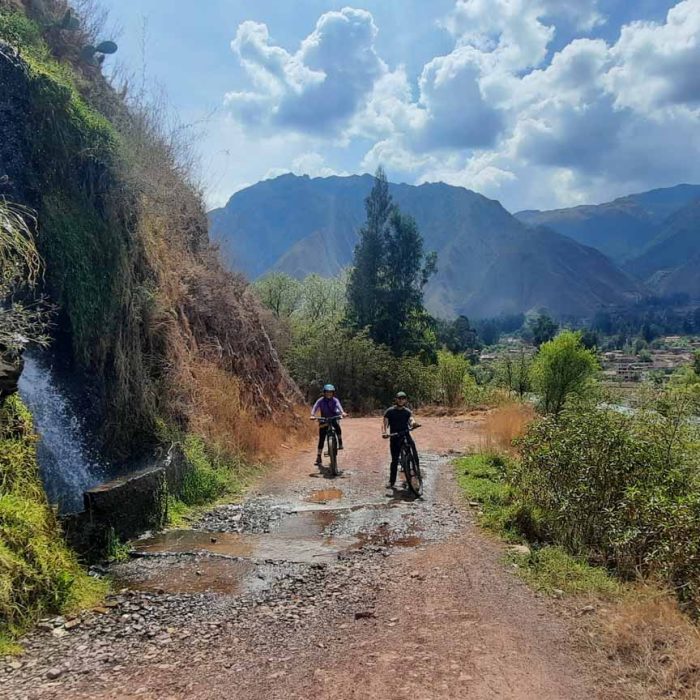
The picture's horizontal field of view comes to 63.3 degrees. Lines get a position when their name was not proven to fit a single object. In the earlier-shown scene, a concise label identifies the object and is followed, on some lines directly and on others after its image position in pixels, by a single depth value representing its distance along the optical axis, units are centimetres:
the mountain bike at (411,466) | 1021
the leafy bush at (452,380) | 2838
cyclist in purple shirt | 1238
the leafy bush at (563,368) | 2669
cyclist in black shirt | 1059
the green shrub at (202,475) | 927
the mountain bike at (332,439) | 1203
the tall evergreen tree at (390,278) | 3525
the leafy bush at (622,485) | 564
